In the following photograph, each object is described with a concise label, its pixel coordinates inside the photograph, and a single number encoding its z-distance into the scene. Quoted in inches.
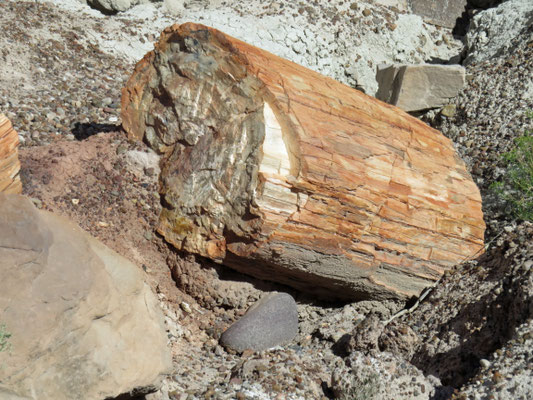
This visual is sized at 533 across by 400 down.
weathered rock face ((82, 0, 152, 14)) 333.1
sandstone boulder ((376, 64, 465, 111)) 235.1
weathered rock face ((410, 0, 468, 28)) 364.8
